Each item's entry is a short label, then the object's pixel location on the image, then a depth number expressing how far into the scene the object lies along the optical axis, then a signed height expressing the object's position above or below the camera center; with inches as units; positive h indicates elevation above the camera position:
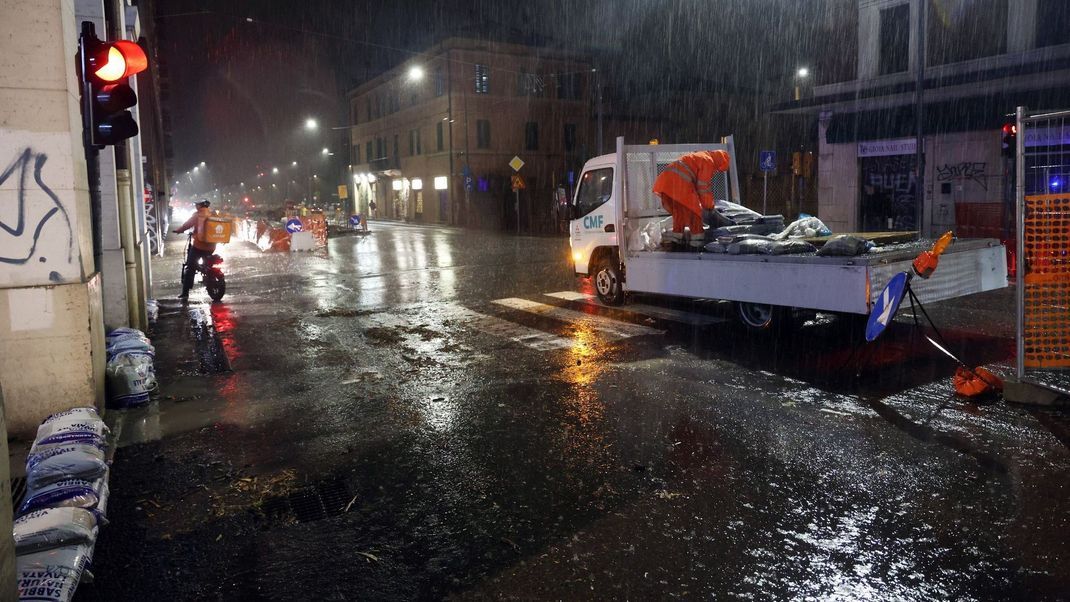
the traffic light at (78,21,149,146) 239.9 +52.5
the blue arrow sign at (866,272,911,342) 255.1 -29.5
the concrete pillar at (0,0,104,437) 220.4 +5.0
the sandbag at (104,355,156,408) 258.4 -50.9
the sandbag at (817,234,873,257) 294.8 -9.8
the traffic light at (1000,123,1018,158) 533.0 +59.7
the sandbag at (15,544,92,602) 121.7 -57.6
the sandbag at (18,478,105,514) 154.9 -54.9
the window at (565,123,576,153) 2025.1 +260.9
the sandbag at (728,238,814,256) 318.3 -10.0
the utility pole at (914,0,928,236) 777.6 +99.7
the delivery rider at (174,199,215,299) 513.0 -4.8
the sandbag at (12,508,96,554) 133.6 -54.3
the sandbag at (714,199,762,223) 393.4 +7.5
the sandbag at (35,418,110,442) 183.9 -47.5
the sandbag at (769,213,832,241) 367.2 -2.9
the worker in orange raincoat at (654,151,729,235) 385.7 +20.0
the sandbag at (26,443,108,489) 165.6 -51.6
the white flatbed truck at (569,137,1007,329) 289.3 -18.8
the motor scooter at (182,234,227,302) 526.6 -26.2
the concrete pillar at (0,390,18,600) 85.4 -34.9
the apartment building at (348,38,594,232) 1895.9 +288.0
